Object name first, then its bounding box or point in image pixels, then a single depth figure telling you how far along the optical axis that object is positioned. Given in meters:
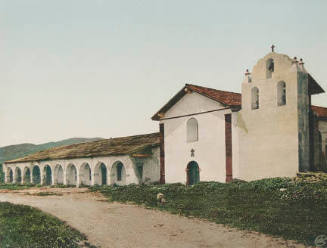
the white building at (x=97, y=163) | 27.34
